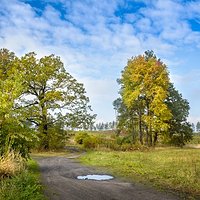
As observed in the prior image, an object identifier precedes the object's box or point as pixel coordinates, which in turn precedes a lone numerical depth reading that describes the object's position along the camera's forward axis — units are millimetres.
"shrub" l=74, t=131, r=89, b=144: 36314
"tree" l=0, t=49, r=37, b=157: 10633
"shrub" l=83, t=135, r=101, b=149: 31605
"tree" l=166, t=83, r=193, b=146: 32517
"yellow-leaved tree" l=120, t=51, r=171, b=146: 28956
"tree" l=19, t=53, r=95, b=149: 27748
